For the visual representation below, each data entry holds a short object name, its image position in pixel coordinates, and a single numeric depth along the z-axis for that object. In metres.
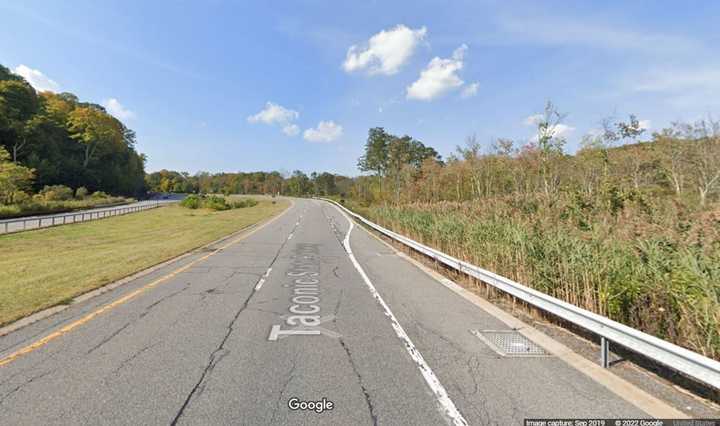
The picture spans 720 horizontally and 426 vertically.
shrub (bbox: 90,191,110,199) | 63.49
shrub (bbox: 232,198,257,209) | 59.36
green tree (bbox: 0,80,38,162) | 56.27
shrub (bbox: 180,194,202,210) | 53.69
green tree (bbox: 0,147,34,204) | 36.03
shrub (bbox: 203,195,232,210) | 52.12
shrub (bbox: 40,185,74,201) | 49.06
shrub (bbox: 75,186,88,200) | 60.16
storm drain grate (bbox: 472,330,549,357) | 4.64
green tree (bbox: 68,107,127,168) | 77.69
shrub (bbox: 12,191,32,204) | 38.16
